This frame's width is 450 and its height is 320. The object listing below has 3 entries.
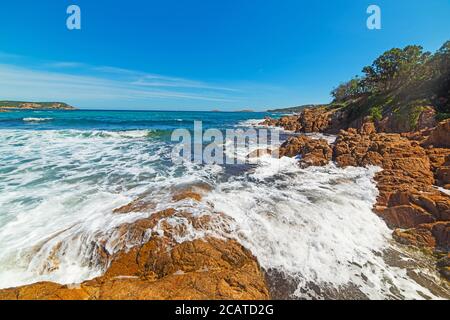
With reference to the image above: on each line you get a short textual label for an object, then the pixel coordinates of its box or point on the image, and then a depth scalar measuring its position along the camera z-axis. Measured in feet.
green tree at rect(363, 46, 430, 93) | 121.90
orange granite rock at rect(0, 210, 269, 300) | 11.74
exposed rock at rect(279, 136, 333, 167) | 45.65
